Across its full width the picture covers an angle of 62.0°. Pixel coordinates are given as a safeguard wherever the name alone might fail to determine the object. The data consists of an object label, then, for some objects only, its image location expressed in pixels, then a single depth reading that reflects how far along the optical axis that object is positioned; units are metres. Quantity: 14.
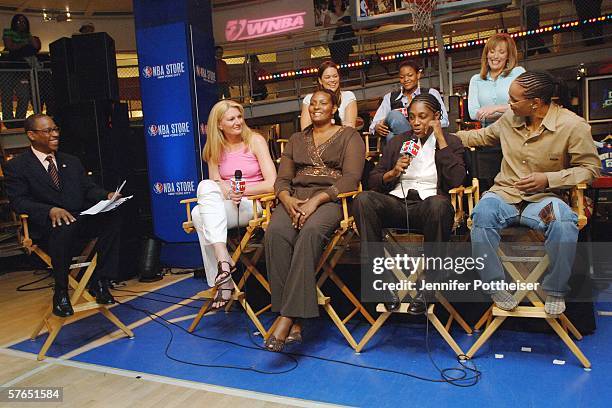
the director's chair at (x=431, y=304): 2.83
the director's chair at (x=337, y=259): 3.09
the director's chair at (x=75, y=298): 3.31
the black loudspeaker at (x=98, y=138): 5.31
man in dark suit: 3.32
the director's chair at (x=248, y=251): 3.27
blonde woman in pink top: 3.39
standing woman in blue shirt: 3.71
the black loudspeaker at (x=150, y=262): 5.13
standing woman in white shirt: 4.17
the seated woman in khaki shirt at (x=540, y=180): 2.64
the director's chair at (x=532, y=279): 2.65
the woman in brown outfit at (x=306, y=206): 2.91
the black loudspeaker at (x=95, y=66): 5.47
